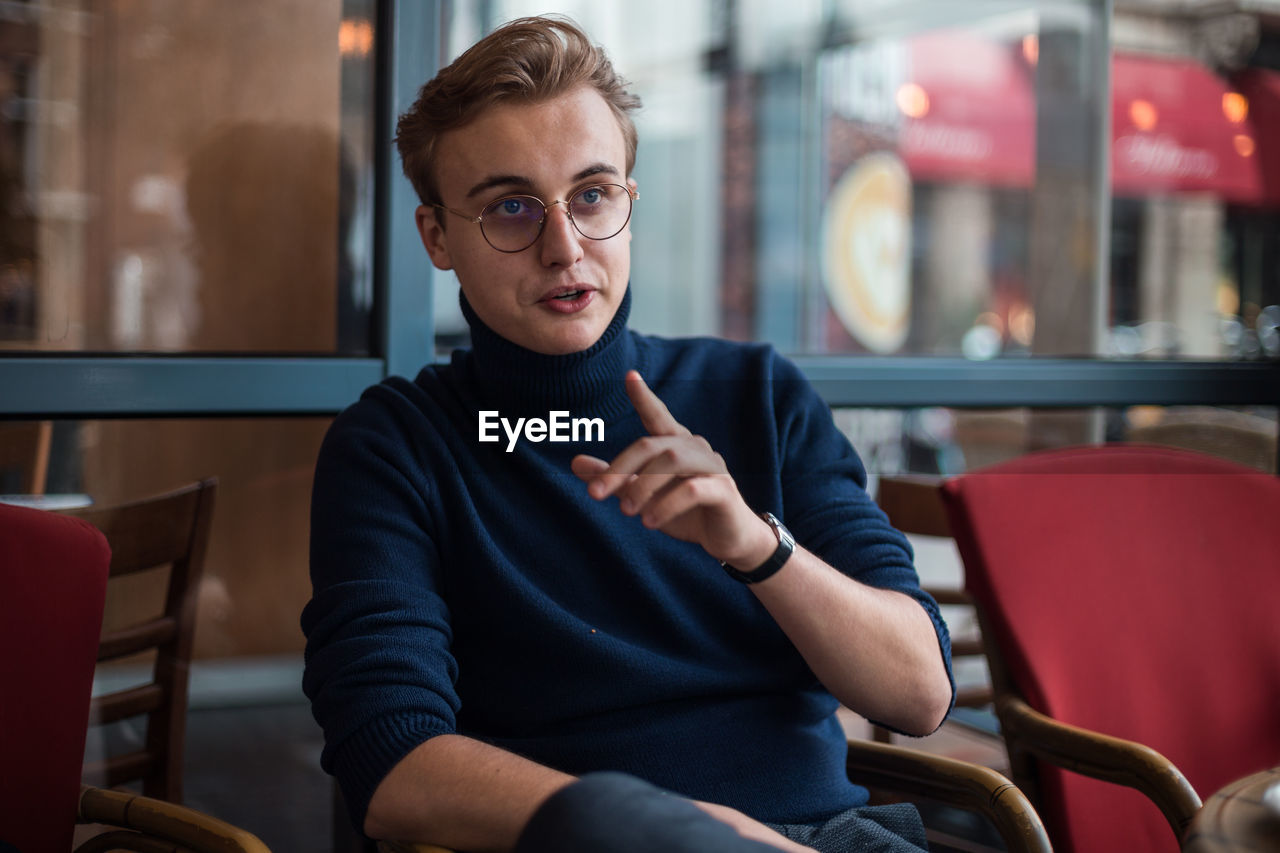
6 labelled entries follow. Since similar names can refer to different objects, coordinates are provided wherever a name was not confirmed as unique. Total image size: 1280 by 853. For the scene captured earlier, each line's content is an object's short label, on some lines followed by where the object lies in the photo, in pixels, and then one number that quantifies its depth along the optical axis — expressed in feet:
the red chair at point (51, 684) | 3.60
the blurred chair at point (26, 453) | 5.12
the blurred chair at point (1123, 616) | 4.58
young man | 3.37
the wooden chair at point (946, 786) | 3.75
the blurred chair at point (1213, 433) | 8.29
